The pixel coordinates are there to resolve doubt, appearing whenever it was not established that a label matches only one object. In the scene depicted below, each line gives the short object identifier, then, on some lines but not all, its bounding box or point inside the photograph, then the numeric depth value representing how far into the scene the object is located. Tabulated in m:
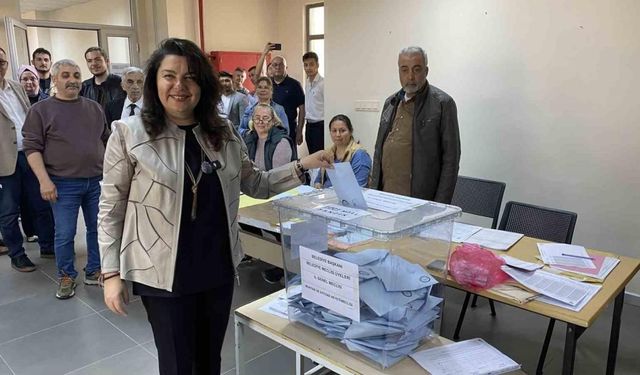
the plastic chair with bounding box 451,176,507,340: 2.82
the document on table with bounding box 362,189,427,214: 1.31
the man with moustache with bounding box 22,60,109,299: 2.85
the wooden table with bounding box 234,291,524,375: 1.21
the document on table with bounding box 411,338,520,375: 1.19
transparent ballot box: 1.20
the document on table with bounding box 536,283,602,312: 1.47
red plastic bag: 1.63
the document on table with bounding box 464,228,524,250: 2.00
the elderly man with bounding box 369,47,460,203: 2.50
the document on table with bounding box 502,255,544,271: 1.74
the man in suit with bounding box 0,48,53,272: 3.33
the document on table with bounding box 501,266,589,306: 1.53
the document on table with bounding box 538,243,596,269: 1.81
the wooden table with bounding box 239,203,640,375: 1.36
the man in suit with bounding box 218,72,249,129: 4.85
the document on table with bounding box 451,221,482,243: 2.07
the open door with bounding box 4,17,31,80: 4.73
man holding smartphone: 5.07
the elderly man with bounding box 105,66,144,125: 3.51
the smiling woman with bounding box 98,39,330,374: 1.27
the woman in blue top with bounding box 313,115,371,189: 3.20
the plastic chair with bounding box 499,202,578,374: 2.29
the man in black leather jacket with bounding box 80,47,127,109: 3.81
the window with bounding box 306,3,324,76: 6.87
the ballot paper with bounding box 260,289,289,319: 1.49
